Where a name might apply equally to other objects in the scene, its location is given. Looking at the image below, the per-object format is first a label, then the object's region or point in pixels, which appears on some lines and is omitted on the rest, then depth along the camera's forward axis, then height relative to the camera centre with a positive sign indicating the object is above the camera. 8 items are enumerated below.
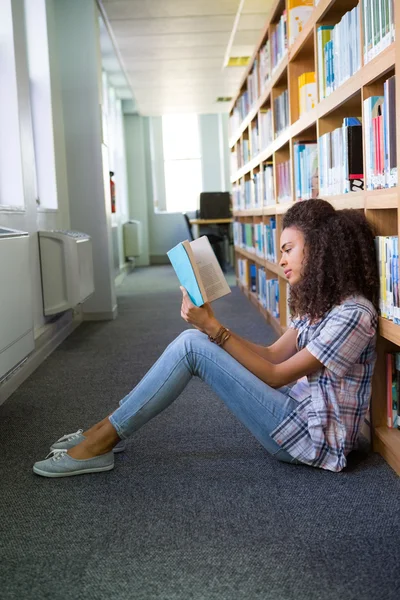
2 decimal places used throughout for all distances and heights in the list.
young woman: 1.80 -0.38
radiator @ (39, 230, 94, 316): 4.02 -0.25
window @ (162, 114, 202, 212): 11.69 +1.11
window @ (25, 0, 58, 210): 4.56 +0.97
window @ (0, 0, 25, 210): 3.43 +0.55
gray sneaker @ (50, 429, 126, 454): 2.06 -0.64
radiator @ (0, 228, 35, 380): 2.50 -0.27
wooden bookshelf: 1.86 +0.37
